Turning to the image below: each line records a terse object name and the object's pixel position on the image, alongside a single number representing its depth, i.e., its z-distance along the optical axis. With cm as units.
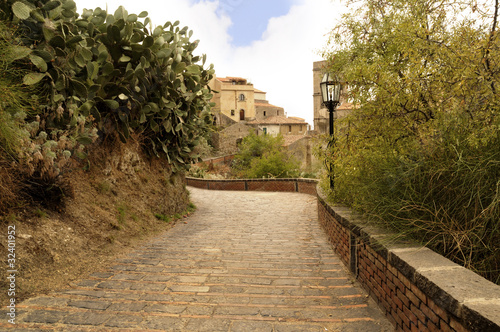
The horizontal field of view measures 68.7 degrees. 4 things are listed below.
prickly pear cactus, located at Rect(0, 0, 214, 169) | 485
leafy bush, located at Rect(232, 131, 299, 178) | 2080
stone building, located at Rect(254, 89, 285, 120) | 6206
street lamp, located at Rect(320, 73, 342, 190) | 743
